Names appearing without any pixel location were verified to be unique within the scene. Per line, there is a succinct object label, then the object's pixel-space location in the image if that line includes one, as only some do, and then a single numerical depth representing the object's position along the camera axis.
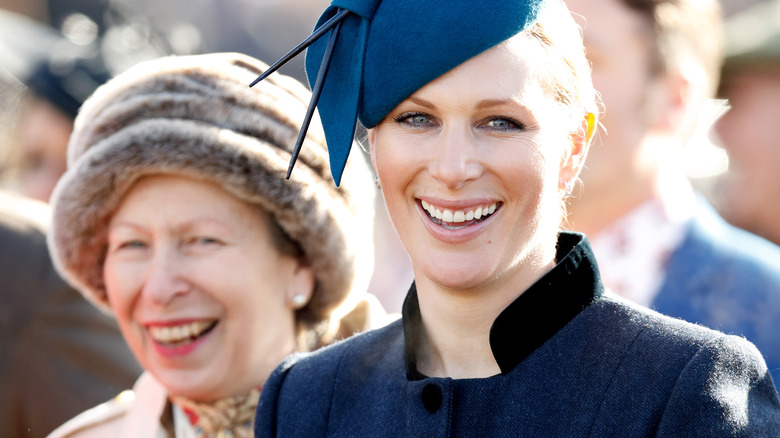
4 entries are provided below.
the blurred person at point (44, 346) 8.43
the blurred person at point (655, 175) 7.47
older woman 6.30
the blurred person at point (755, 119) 8.69
